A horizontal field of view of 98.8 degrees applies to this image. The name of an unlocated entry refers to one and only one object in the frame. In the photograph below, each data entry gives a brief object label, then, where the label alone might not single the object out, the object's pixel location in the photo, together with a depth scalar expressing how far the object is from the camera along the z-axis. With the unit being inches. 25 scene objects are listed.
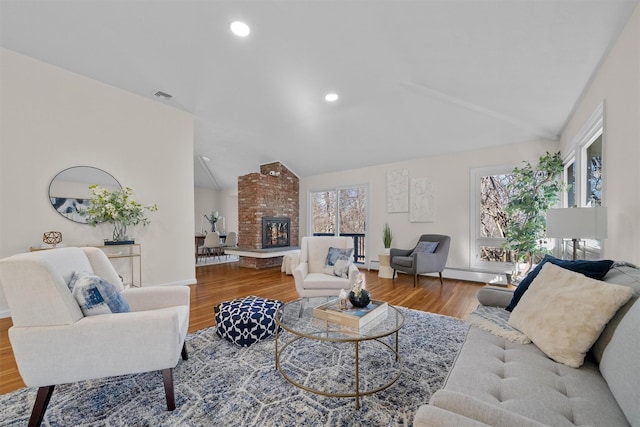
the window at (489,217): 187.0
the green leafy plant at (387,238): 221.1
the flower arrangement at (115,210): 142.2
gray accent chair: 178.4
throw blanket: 60.9
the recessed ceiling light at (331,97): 157.6
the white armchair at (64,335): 54.4
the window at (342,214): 259.0
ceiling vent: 158.7
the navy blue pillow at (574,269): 61.2
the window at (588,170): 100.4
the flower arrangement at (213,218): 348.2
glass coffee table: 69.0
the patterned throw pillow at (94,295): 61.7
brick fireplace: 257.3
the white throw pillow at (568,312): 48.7
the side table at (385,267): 208.8
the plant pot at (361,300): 83.6
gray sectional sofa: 32.0
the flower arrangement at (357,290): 84.3
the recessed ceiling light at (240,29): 111.6
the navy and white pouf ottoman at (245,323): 94.4
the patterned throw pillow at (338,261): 131.0
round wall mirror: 135.1
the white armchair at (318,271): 121.3
